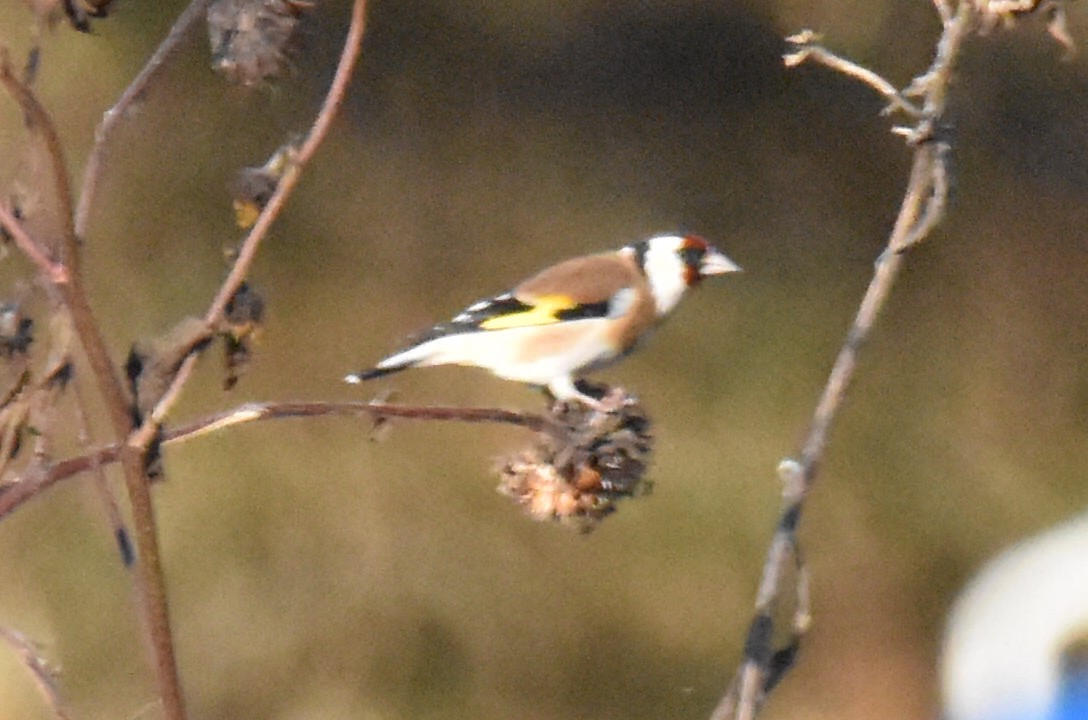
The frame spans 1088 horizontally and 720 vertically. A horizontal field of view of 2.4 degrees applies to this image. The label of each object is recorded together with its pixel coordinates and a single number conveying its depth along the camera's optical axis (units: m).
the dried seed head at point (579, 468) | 6.67
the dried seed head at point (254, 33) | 5.96
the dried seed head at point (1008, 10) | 6.34
